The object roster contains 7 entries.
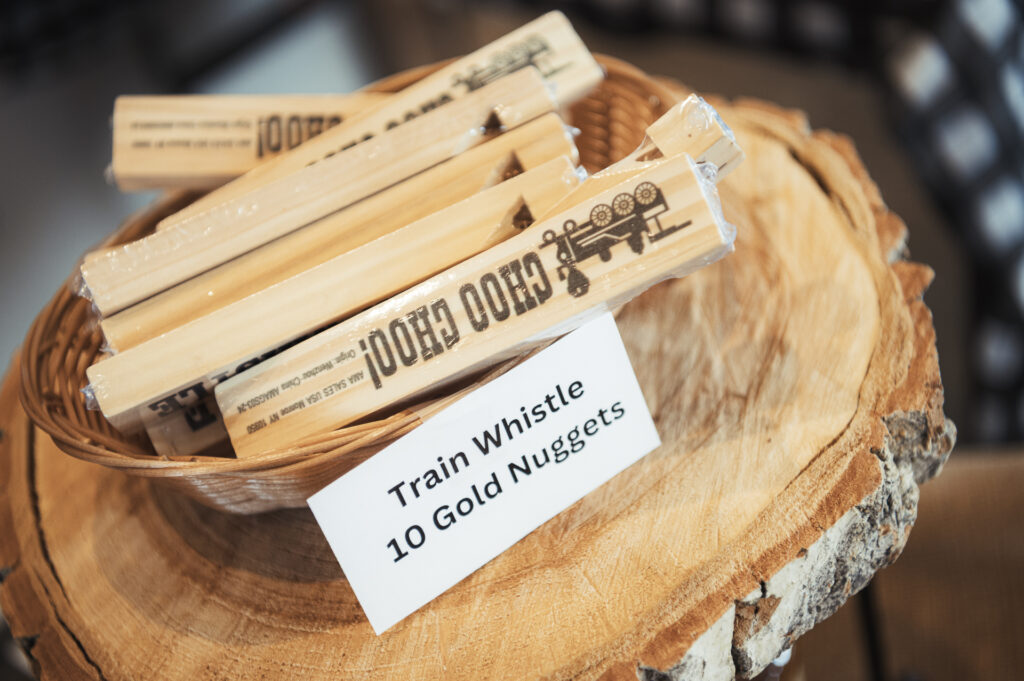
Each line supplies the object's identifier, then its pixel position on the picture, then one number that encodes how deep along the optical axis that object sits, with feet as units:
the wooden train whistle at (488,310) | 1.23
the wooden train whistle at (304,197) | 1.33
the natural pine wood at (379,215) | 1.35
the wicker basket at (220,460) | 1.21
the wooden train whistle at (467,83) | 1.43
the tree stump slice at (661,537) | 1.25
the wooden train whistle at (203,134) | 1.47
